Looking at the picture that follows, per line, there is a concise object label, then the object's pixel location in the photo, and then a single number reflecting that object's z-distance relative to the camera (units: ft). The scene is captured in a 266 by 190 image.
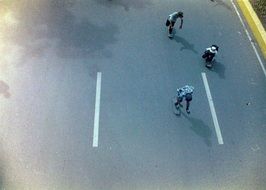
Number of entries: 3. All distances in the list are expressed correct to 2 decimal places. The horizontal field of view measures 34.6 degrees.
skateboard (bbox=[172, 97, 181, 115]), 36.05
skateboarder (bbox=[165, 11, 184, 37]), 41.52
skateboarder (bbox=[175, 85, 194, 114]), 34.15
